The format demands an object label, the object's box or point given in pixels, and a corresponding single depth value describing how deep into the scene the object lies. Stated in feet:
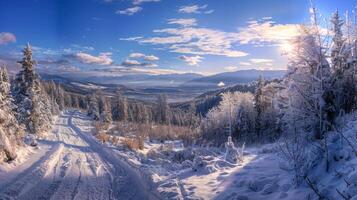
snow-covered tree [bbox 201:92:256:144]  174.70
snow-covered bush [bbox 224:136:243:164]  48.76
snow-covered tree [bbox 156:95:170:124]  350.33
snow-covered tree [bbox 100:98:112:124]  216.95
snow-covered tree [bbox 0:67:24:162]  47.80
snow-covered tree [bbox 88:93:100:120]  240.65
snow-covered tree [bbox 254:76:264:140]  171.22
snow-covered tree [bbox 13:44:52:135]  104.83
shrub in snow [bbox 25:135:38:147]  68.45
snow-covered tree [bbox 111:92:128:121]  299.25
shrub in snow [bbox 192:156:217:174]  42.85
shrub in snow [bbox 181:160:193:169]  47.70
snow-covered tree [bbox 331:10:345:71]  43.80
